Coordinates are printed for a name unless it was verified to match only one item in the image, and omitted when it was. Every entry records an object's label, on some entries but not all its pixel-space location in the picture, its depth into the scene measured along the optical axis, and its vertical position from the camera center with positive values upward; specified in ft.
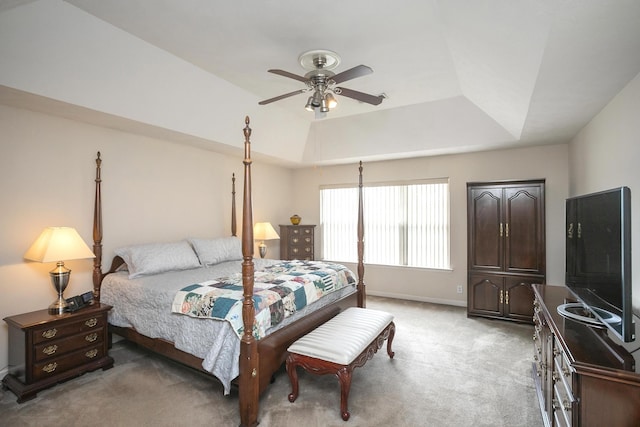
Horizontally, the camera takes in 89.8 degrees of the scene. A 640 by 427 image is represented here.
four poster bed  7.43 -2.56
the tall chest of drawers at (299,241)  18.90 -1.39
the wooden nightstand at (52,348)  8.39 -3.65
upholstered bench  7.53 -3.25
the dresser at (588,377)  4.49 -2.43
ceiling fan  8.66 +3.64
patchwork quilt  7.84 -2.14
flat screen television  4.95 -0.74
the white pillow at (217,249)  13.12 -1.37
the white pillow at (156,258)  10.89 -1.45
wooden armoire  13.42 -1.27
